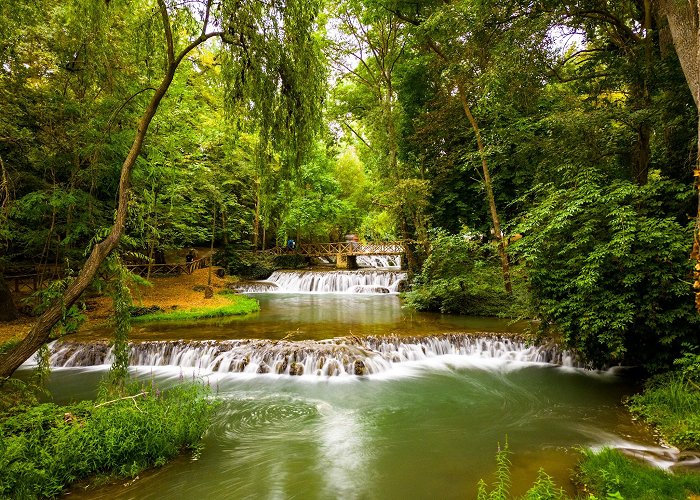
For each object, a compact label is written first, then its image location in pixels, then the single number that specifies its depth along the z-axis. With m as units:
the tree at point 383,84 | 13.72
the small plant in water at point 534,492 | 2.87
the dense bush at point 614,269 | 5.46
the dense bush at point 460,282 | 12.30
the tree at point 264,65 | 4.93
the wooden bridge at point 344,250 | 24.75
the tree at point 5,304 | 10.48
